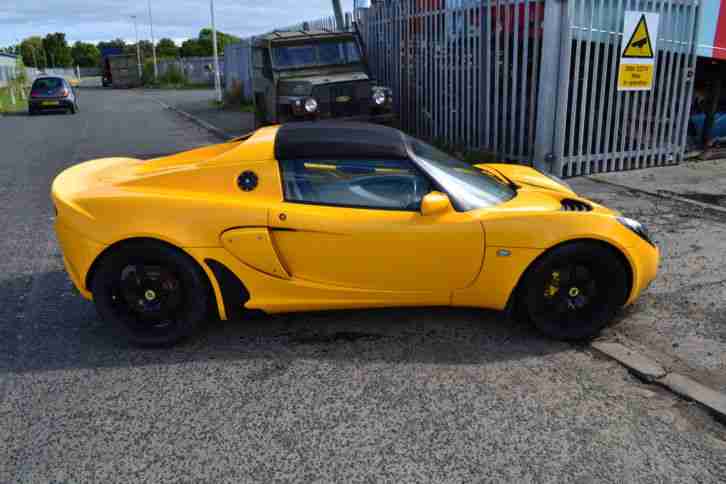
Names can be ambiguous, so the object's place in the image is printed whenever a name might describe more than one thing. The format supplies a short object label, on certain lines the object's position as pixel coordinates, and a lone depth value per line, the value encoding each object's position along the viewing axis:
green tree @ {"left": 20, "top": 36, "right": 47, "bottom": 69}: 122.27
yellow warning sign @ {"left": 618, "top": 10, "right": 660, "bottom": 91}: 8.52
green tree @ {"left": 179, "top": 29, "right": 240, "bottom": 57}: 101.25
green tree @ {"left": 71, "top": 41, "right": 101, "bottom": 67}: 136.75
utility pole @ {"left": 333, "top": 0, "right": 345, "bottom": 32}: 14.85
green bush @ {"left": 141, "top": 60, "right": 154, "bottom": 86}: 55.99
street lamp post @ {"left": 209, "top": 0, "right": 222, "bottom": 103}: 26.73
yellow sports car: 3.82
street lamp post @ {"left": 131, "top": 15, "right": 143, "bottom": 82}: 57.25
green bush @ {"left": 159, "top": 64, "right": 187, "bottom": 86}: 54.31
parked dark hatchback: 24.52
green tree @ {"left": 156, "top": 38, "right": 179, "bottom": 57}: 99.84
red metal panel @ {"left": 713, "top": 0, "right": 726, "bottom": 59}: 9.34
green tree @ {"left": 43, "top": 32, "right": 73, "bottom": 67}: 130.25
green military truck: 10.66
